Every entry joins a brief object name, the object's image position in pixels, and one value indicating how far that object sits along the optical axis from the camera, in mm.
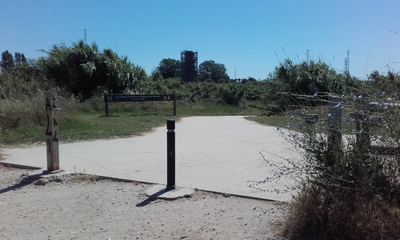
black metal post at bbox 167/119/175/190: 5633
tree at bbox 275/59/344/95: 22359
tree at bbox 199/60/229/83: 111750
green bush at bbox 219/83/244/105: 31359
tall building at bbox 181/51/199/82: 84500
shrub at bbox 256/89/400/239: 3467
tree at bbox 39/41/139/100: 25906
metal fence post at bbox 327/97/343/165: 3773
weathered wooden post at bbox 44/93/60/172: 6664
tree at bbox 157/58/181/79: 104562
